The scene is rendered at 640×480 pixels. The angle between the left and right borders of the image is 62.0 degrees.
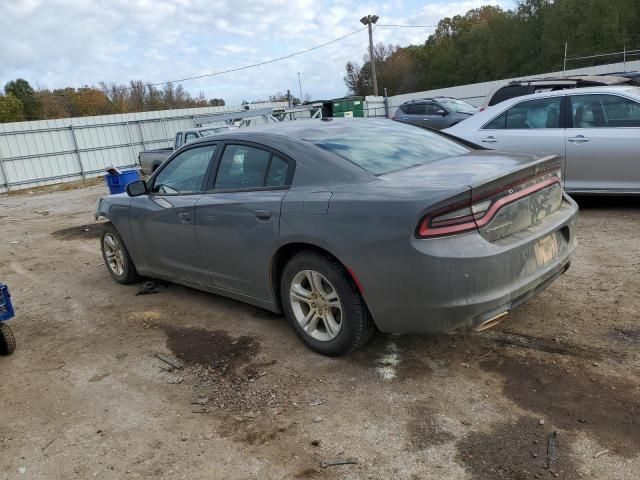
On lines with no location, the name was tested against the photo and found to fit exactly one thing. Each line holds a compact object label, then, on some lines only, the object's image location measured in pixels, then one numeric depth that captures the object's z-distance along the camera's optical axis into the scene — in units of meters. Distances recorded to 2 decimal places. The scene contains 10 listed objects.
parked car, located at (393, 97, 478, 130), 16.38
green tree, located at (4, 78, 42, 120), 61.98
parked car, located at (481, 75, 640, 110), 9.42
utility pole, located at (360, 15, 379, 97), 36.00
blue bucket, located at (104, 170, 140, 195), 12.34
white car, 6.21
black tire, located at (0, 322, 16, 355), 4.06
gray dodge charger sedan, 2.86
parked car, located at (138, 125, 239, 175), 13.83
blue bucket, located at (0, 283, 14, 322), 4.03
